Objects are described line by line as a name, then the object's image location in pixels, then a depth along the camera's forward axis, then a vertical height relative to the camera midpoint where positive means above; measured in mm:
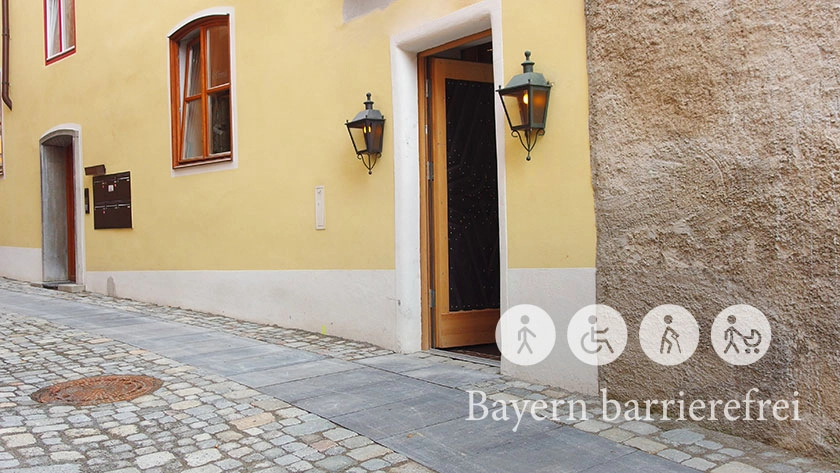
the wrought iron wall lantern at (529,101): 4746 +860
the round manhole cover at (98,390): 4660 -1078
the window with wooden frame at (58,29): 11422 +3481
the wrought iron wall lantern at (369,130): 6160 +887
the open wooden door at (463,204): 6227 +215
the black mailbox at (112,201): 9891 +509
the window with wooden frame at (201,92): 8398 +1754
